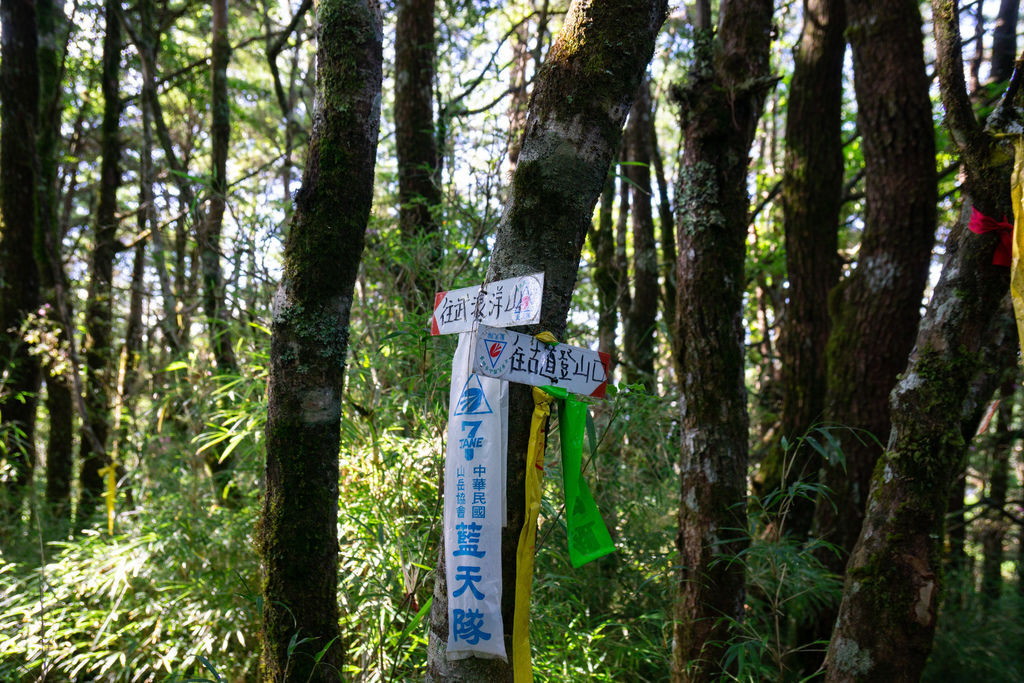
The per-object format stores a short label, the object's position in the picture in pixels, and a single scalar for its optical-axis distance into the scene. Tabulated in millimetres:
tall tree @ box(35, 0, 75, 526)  5422
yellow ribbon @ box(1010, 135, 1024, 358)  1783
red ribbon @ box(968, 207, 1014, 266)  1991
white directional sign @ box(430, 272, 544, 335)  1560
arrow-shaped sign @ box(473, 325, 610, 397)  1548
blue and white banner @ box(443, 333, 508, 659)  1514
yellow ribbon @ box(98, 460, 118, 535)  3375
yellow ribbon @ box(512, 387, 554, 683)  1577
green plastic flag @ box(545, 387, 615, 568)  1712
